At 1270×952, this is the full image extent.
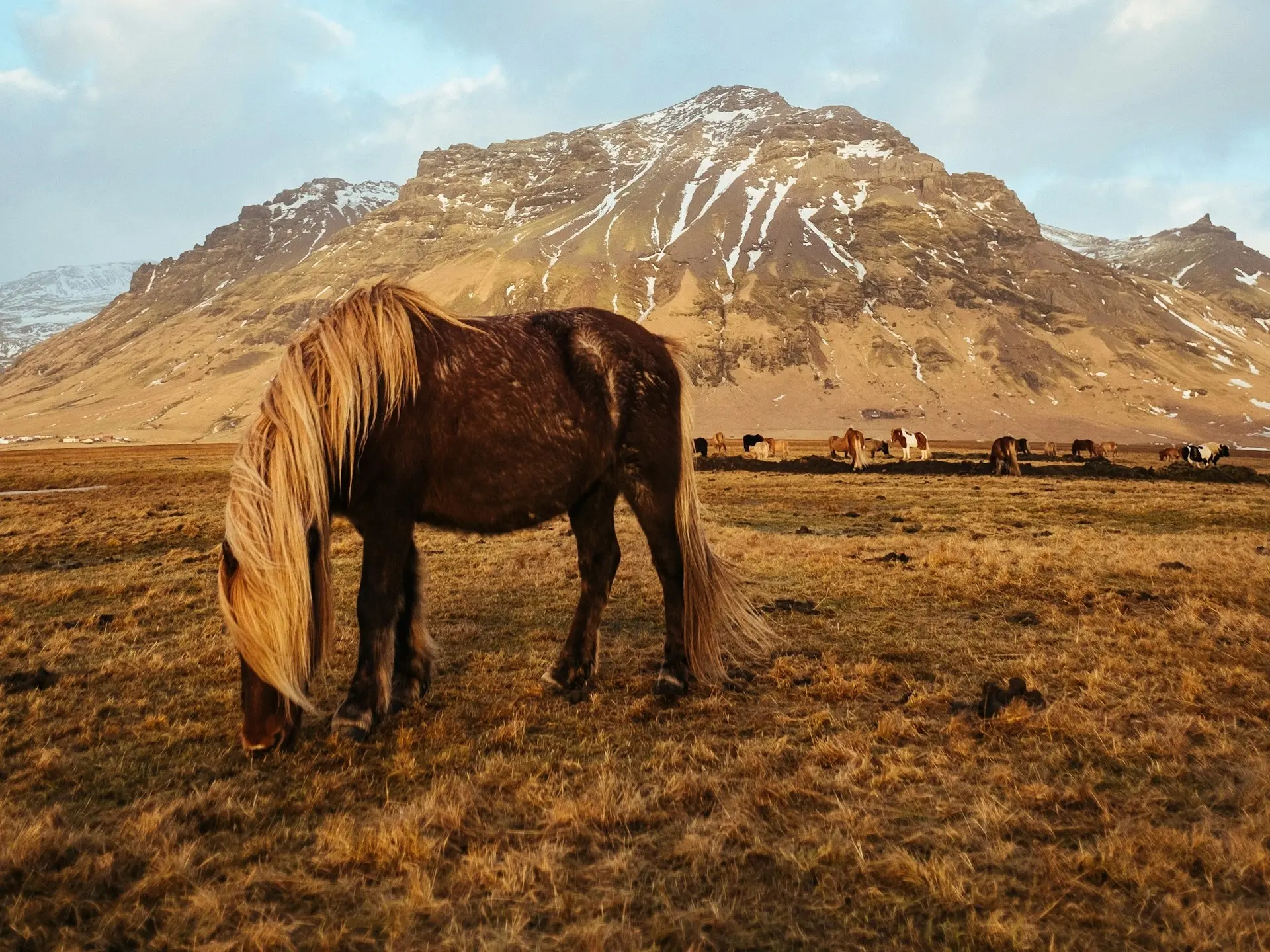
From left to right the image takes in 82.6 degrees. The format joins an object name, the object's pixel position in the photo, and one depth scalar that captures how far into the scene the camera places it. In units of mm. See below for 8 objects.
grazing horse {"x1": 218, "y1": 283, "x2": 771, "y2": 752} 4633
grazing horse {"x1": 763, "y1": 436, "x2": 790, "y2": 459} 42469
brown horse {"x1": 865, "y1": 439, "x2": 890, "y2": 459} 41781
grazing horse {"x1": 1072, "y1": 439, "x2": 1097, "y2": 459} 47031
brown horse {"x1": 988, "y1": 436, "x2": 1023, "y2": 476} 32938
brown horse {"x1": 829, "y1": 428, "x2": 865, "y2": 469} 35000
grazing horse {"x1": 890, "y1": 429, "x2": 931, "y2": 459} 41469
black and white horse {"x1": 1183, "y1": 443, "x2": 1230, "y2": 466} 41812
